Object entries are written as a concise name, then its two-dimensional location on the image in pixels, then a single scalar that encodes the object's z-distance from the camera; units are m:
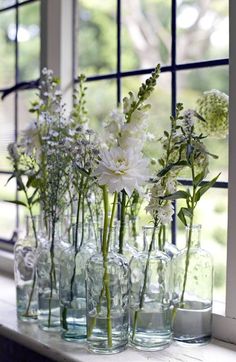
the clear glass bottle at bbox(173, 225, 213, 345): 1.51
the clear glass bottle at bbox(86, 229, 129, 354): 1.49
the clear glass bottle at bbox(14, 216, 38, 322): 1.68
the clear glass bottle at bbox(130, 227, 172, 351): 1.50
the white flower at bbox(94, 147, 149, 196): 1.38
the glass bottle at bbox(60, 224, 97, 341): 1.57
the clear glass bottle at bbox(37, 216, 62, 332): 1.62
